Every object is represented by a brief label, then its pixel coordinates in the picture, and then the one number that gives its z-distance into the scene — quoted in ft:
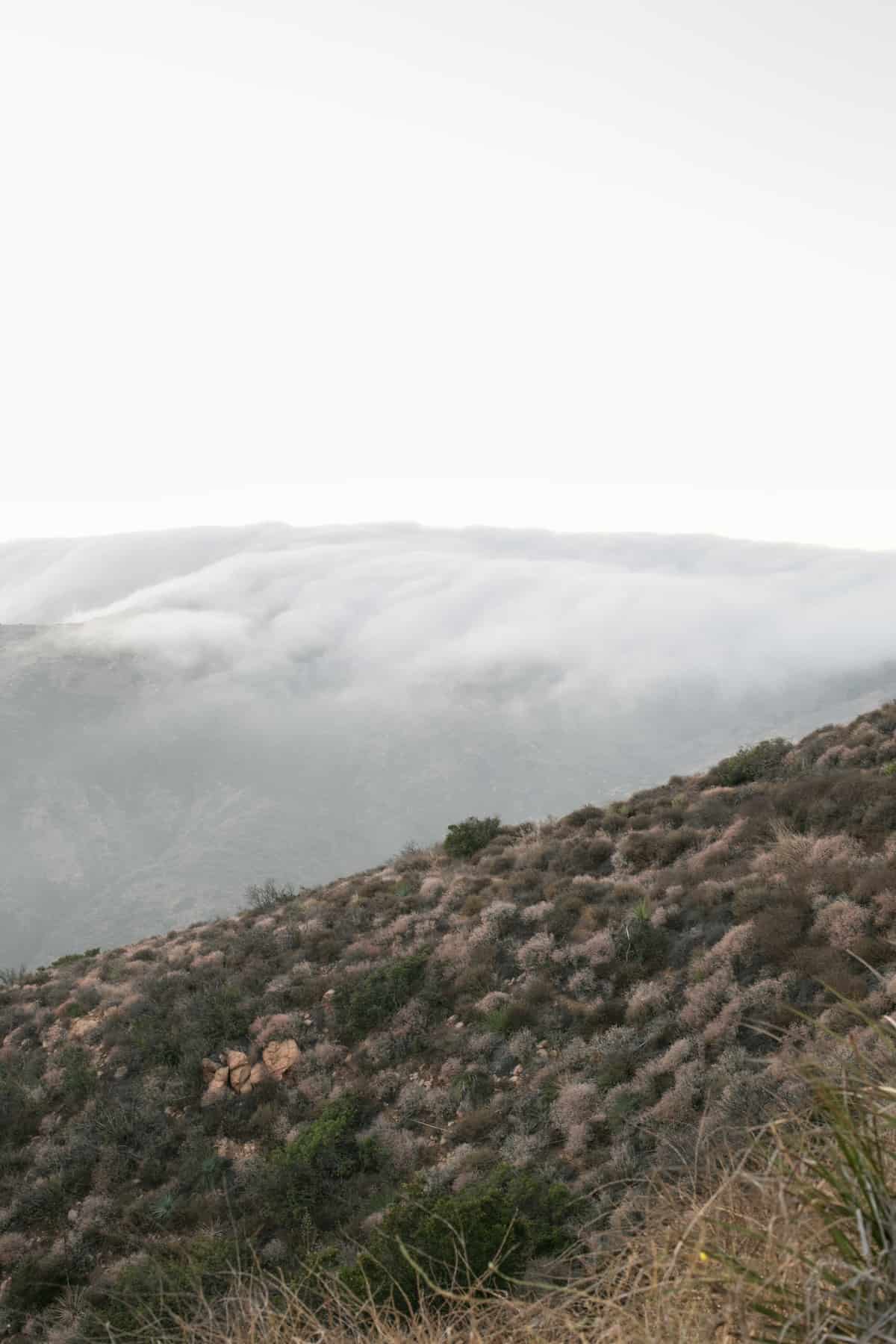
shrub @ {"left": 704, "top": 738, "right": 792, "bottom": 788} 71.51
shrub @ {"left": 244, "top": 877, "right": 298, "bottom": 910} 84.07
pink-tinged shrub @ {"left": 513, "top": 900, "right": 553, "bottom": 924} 54.29
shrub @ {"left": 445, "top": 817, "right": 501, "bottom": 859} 78.69
